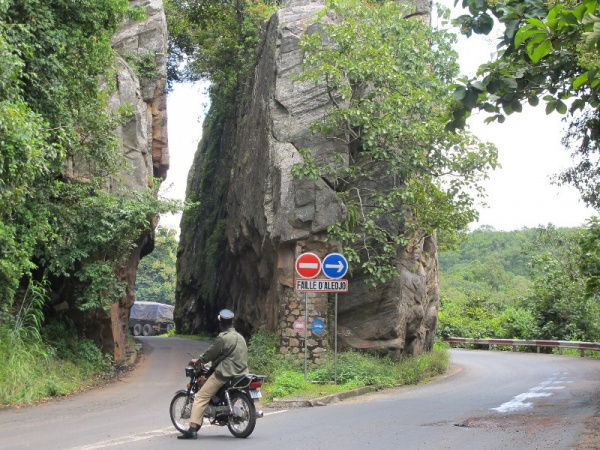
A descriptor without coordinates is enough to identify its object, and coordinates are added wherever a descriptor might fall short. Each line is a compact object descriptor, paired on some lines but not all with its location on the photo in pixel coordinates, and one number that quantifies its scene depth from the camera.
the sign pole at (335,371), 15.65
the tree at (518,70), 8.66
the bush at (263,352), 19.07
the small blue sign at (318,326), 15.78
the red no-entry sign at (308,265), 15.06
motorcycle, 9.17
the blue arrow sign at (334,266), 15.24
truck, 49.69
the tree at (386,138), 19.36
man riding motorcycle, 9.19
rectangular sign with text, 15.01
